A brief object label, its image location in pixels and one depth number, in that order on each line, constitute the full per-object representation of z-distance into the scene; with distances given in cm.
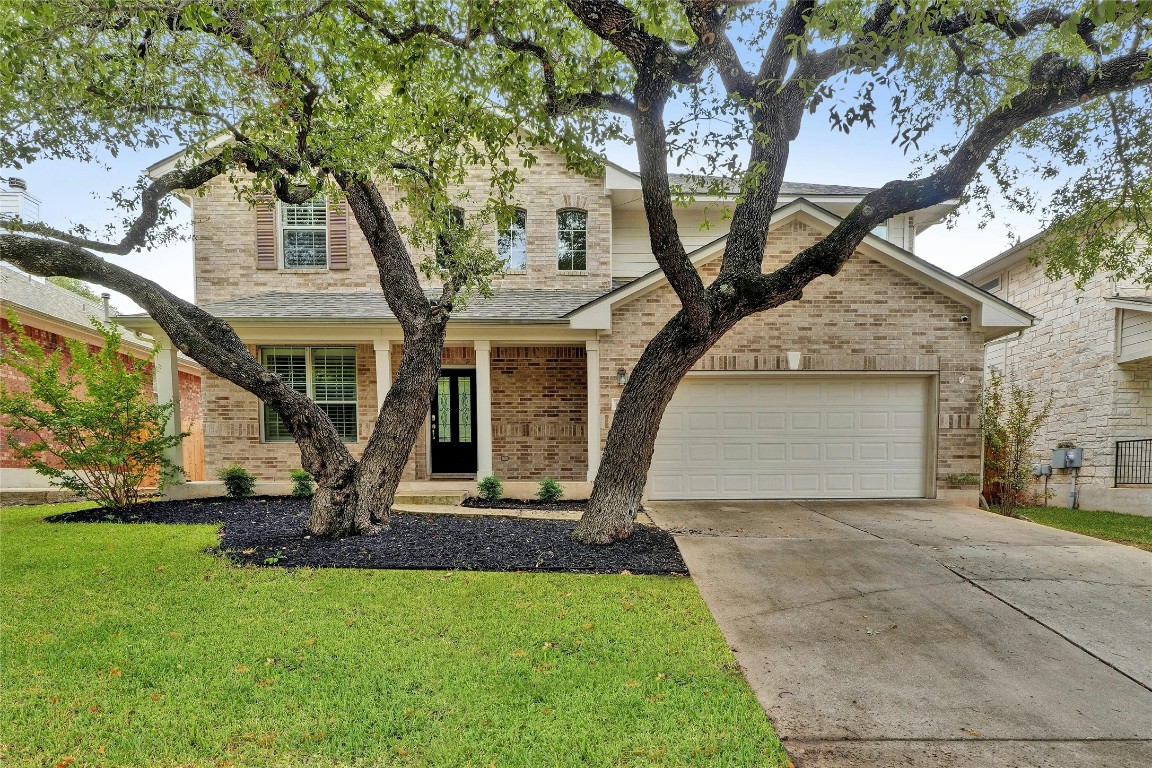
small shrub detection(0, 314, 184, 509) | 796
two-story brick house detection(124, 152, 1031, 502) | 893
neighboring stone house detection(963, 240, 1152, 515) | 976
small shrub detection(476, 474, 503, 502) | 919
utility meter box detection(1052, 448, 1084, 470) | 1051
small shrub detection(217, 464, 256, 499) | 935
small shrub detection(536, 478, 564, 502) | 929
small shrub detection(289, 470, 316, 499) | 928
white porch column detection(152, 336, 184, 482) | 916
